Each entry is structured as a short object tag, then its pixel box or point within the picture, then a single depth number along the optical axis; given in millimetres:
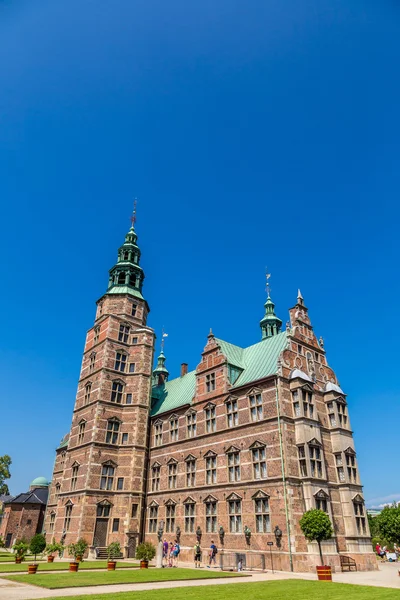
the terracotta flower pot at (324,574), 21484
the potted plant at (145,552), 27986
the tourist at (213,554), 30469
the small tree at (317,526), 25344
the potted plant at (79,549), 31366
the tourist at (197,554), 31316
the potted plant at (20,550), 28352
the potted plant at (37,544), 31281
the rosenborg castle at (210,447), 29906
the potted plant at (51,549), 31000
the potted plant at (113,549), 30398
